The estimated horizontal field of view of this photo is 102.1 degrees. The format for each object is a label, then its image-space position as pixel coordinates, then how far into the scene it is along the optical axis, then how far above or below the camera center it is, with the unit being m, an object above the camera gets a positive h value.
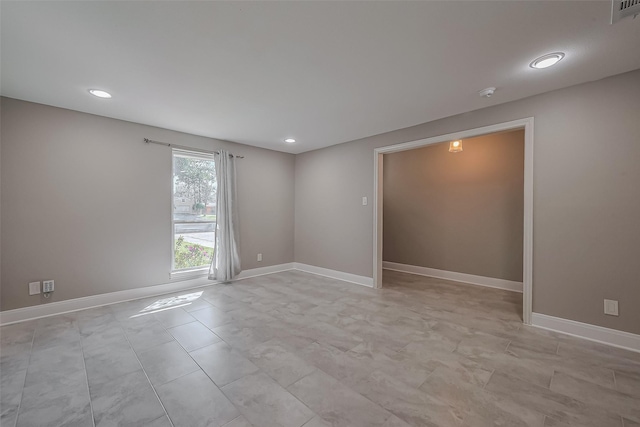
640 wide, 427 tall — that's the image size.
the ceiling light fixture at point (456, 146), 4.18 +1.03
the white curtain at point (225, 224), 4.51 -0.26
